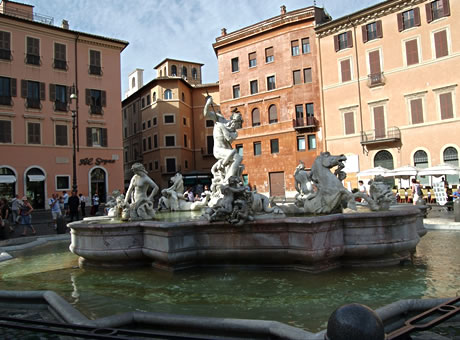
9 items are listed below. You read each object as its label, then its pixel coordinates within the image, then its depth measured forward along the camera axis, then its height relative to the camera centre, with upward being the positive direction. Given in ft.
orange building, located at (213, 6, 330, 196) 112.78 +30.79
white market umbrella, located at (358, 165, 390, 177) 77.21 +2.60
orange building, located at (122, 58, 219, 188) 154.81 +29.47
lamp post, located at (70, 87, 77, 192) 61.82 +6.41
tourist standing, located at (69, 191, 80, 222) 50.78 -1.24
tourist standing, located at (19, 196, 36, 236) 45.11 -1.42
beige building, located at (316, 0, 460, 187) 87.51 +26.07
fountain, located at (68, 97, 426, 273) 18.39 -2.43
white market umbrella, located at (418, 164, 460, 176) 66.39 +1.96
